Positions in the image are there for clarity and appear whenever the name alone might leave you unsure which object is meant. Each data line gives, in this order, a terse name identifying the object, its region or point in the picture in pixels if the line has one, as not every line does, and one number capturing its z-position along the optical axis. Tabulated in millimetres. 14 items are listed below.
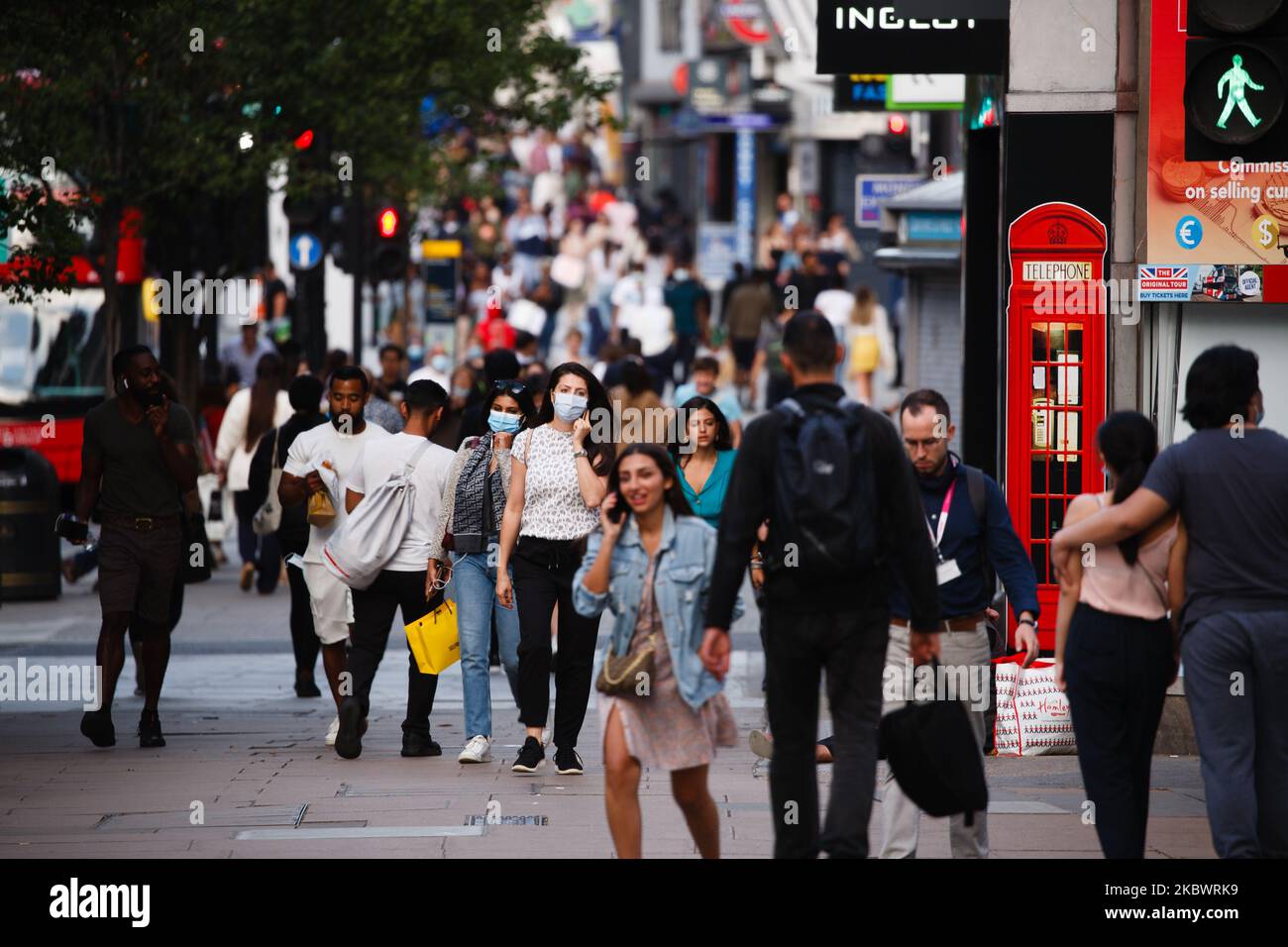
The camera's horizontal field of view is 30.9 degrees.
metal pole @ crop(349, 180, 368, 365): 21812
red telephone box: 11508
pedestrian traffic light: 9305
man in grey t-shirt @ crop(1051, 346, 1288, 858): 7094
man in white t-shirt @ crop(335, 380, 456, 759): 10930
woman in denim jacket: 7336
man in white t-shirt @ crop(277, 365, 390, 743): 11461
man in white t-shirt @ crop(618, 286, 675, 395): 29750
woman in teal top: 11602
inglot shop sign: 11633
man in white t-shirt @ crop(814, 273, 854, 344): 30328
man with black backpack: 6766
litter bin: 17406
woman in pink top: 7145
